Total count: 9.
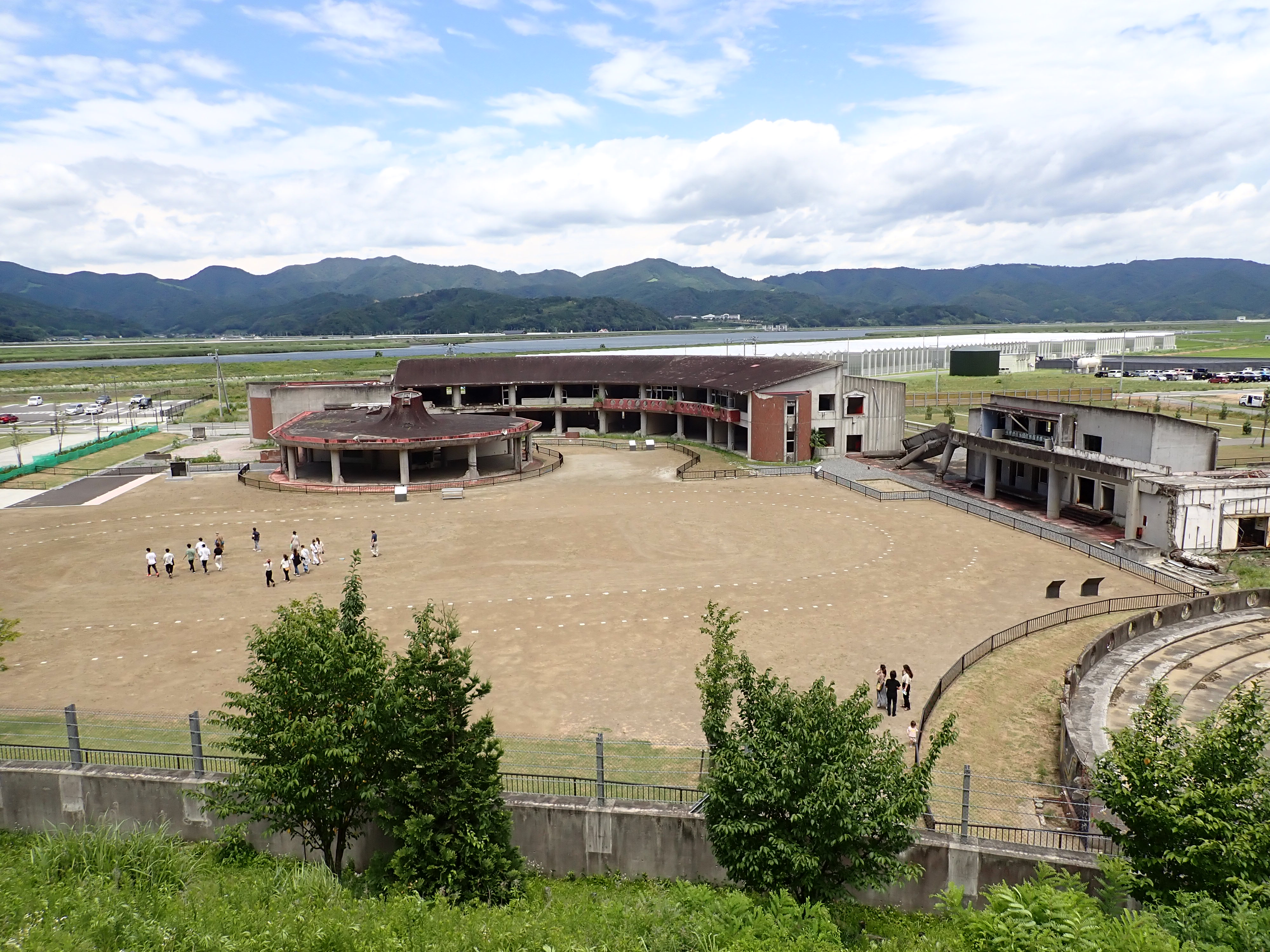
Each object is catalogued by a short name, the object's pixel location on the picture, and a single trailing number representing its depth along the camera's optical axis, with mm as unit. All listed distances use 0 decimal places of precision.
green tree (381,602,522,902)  14375
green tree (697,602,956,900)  13180
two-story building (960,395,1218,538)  42594
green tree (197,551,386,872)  14281
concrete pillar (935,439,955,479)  58125
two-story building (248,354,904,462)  66812
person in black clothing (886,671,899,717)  22781
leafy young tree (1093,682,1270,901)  12328
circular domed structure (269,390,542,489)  57656
